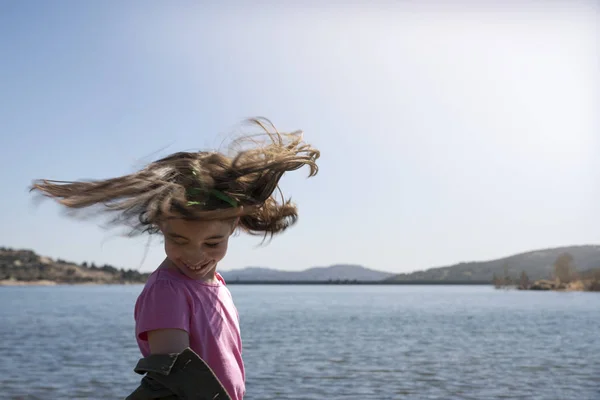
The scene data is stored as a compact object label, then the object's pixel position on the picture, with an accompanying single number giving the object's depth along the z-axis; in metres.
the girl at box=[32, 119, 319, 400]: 2.11
